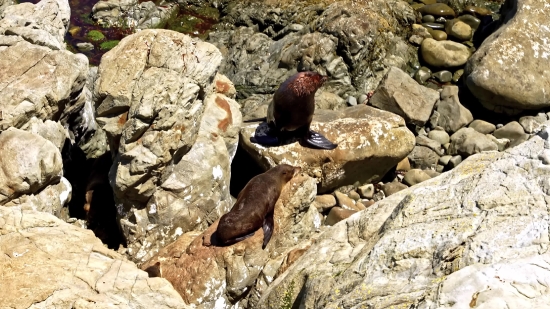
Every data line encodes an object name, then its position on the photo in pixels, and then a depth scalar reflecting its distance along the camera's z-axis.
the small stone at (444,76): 12.16
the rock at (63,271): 4.47
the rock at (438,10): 13.48
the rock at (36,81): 7.44
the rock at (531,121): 10.64
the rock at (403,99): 10.56
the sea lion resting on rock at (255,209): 6.93
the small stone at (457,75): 12.15
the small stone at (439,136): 10.71
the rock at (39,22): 8.61
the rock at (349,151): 9.07
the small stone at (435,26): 13.35
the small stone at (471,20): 13.34
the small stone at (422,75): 12.21
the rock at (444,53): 12.26
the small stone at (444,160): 10.32
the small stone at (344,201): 9.05
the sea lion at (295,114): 9.10
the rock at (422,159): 10.31
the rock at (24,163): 6.77
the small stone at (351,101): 11.52
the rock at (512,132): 10.51
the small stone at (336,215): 8.66
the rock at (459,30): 12.90
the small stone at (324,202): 8.98
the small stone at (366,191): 9.55
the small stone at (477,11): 13.67
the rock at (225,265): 6.48
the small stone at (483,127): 10.80
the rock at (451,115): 10.97
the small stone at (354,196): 9.51
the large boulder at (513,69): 10.75
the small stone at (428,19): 13.43
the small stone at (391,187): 9.59
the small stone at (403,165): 10.14
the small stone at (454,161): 10.20
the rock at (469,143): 10.17
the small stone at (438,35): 13.04
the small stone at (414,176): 9.78
